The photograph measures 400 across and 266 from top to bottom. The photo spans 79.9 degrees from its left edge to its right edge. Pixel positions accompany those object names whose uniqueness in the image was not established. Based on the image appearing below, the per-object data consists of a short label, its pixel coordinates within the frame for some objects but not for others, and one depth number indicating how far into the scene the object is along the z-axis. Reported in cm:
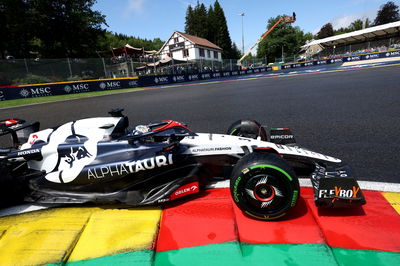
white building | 5356
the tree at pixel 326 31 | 9744
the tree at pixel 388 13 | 7200
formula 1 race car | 258
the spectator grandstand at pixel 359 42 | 4190
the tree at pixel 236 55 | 8450
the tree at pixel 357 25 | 9821
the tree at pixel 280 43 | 6606
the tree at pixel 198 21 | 7850
